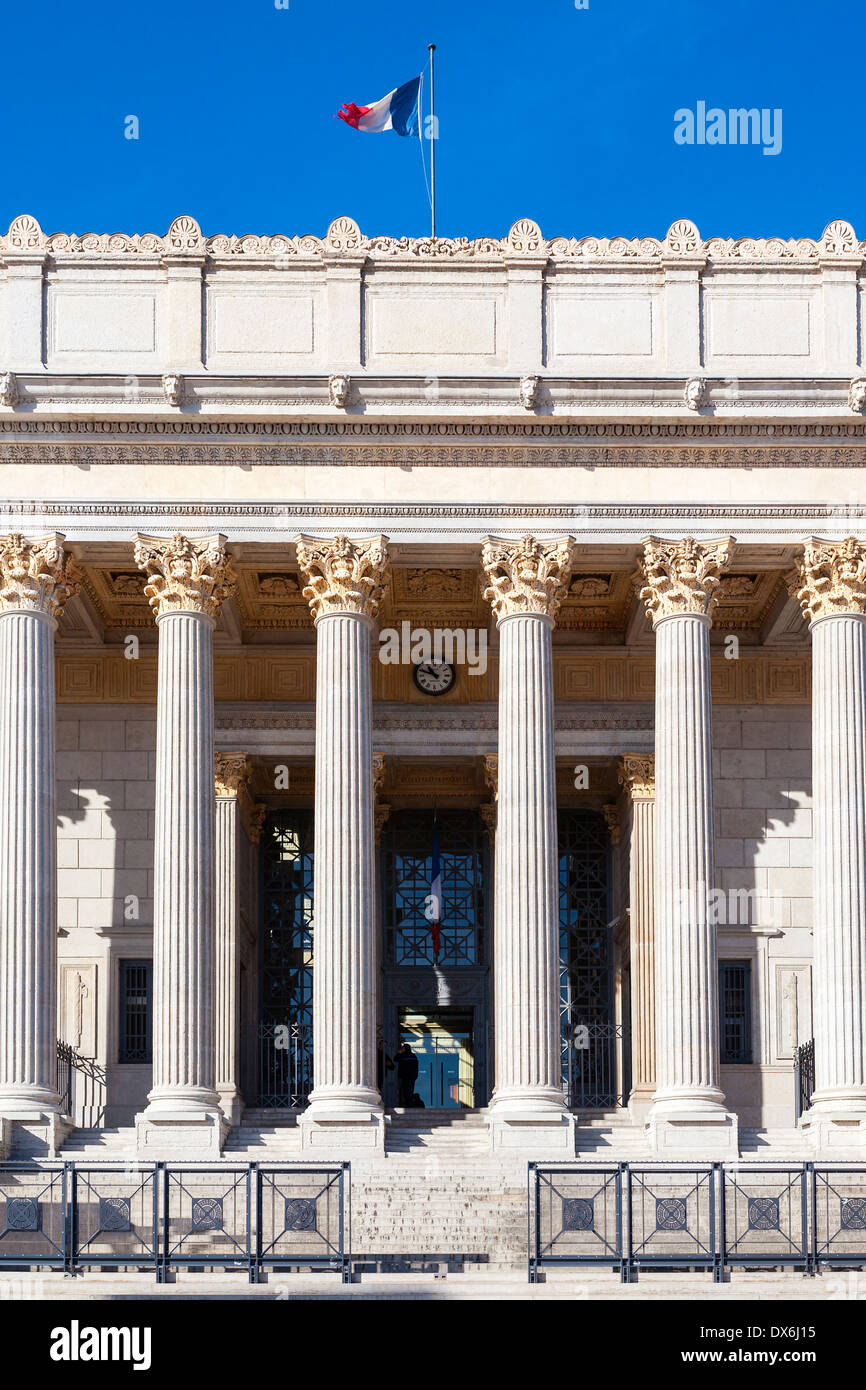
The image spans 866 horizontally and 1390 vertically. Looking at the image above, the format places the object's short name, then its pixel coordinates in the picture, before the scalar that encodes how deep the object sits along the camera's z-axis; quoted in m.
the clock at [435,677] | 62.66
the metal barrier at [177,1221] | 38.78
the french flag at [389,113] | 57.91
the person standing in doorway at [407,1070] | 62.22
